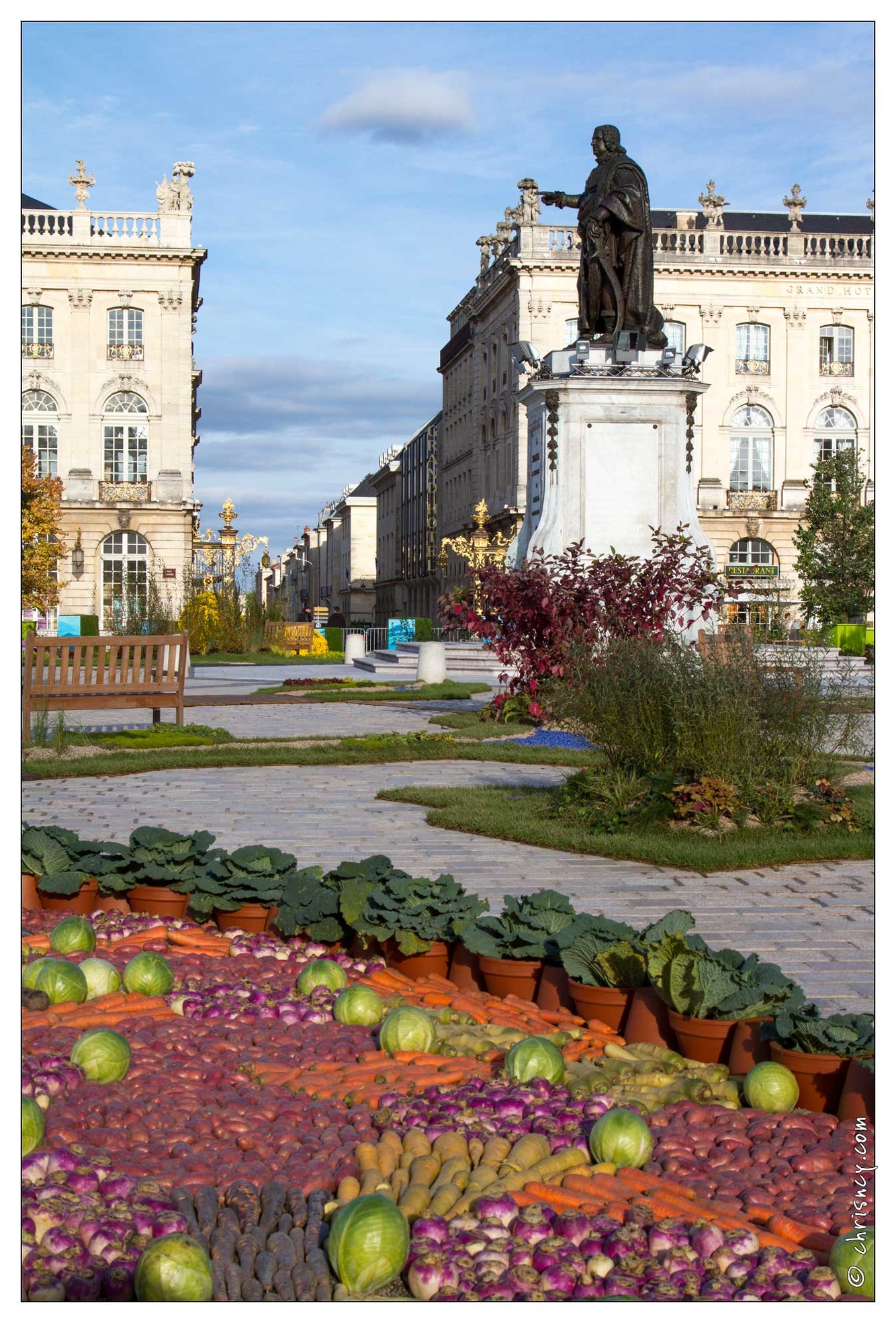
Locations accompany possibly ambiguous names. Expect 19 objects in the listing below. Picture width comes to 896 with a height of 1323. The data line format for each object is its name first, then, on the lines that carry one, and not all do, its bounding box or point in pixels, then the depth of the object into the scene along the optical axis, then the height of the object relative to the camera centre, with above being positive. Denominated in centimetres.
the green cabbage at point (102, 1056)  350 -109
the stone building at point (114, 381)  5575 +1047
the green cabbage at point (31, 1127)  295 -108
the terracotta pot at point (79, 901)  562 -111
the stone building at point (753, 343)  5962 +1309
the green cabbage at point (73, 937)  476 -107
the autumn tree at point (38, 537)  4422 +325
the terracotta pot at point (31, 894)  568 -109
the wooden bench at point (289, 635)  4547 -3
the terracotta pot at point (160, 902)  548 -108
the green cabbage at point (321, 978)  439 -111
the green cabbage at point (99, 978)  430 -109
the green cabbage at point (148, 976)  430 -109
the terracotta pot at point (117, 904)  559 -111
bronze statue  1680 +486
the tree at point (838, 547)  4475 +310
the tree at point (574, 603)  1320 +33
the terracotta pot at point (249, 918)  527 -111
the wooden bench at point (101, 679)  1298 -46
